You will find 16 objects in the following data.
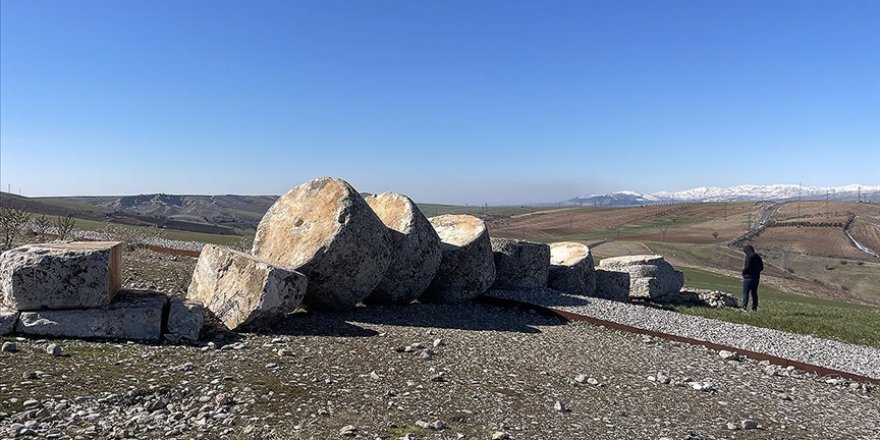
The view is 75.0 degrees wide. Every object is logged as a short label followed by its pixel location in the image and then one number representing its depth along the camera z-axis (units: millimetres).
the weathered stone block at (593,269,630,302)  17578
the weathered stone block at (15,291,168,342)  7590
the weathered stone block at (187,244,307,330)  8703
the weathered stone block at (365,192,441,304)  11797
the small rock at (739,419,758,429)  6305
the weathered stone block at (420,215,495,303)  13023
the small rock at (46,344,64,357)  6867
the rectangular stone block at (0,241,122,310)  7621
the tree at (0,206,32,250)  13859
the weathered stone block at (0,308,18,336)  7438
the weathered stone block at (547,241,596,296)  16641
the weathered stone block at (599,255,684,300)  18406
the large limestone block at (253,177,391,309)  10266
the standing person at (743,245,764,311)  16847
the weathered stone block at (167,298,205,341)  8078
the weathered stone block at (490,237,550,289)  14930
